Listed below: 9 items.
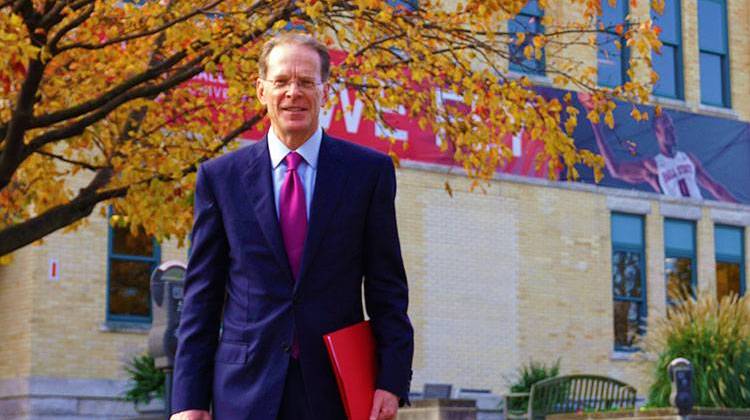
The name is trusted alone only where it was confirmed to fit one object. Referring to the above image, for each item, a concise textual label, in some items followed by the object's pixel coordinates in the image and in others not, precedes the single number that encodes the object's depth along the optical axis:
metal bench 18.53
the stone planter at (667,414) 15.84
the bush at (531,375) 23.91
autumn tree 12.48
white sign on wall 20.95
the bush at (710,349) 17.41
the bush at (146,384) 20.31
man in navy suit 4.74
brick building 21.02
